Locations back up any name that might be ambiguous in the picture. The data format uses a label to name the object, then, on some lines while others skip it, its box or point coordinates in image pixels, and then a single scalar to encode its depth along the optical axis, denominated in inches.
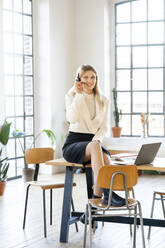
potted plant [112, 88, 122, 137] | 361.7
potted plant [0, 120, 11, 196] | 291.6
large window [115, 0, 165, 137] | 357.4
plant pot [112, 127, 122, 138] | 362.6
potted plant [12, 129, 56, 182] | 307.0
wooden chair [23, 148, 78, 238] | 207.2
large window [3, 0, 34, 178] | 318.3
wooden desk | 171.2
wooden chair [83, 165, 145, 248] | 151.4
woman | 173.8
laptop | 161.5
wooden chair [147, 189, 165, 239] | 178.9
